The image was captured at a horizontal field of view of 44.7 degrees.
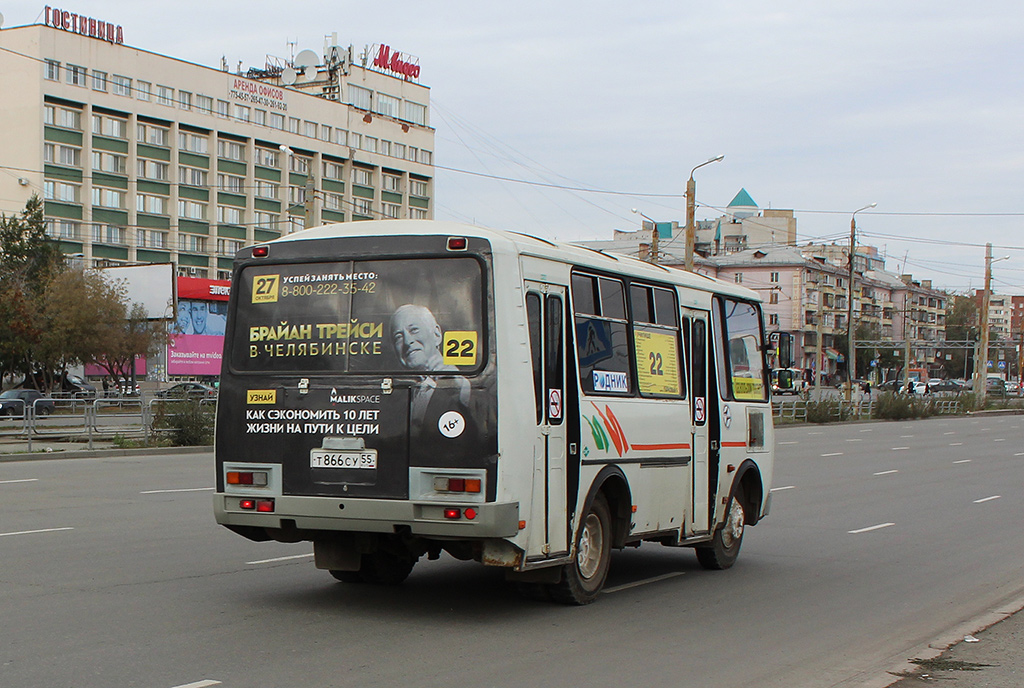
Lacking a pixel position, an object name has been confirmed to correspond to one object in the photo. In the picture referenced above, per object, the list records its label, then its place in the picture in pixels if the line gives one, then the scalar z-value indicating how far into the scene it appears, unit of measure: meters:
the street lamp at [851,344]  59.43
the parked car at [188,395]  29.83
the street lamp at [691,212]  34.41
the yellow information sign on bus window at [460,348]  8.45
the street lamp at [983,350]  70.06
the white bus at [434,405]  8.38
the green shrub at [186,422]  28.98
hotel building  78.94
